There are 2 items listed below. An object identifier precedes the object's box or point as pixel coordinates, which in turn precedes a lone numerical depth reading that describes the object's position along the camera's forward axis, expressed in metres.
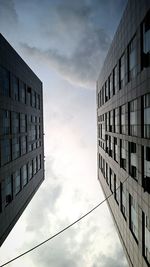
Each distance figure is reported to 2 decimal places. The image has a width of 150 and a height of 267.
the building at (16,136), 18.40
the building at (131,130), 13.53
